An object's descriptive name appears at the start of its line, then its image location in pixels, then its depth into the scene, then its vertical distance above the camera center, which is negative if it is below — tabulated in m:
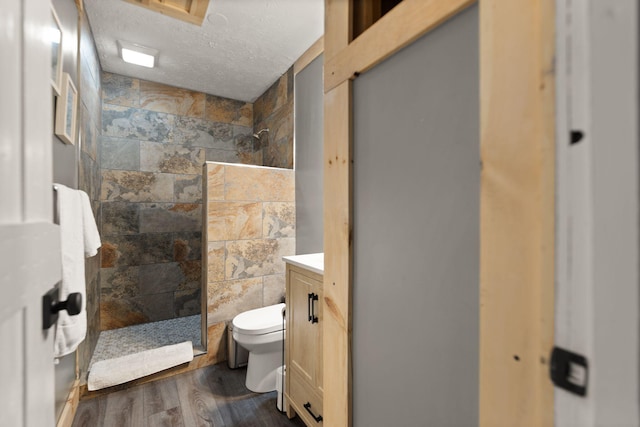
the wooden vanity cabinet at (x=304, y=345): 1.35 -0.70
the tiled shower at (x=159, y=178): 2.68 +0.35
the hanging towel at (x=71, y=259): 1.17 -0.21
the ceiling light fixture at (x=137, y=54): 2.21 +1.32
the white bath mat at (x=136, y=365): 1.83 -1.10
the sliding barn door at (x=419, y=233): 0.56 -0.05
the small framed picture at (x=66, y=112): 1.33 +0.51
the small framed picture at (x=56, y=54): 1.25 +0.74
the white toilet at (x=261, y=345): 1.82 -0.90
